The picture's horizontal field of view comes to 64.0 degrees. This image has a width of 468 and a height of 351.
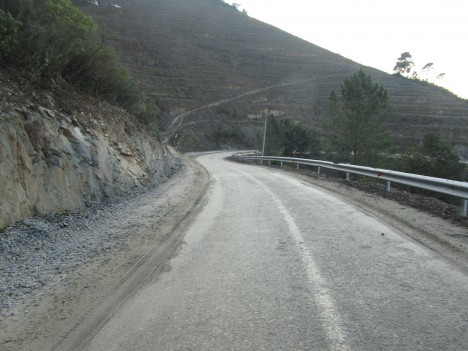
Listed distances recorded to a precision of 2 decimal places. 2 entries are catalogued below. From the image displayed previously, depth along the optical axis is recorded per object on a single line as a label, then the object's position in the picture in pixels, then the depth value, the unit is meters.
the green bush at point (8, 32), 8.36
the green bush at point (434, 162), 26.72
